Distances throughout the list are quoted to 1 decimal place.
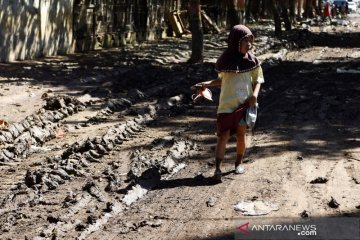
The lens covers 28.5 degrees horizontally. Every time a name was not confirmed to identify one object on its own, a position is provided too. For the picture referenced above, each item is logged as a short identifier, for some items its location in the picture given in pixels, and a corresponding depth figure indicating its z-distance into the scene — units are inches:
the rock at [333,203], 246.9
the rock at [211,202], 256.4
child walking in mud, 287.4
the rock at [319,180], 282.2
